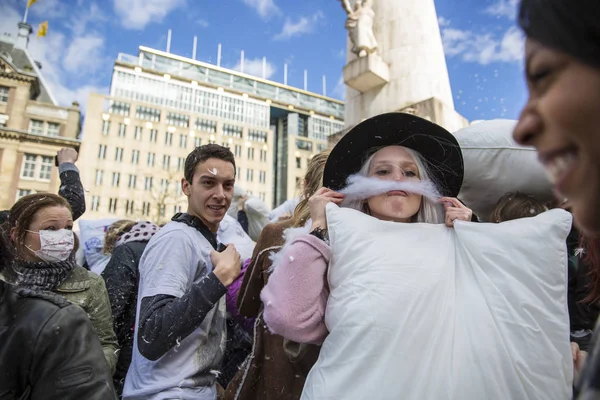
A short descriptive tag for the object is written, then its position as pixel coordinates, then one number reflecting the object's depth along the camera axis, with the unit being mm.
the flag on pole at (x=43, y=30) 47700
